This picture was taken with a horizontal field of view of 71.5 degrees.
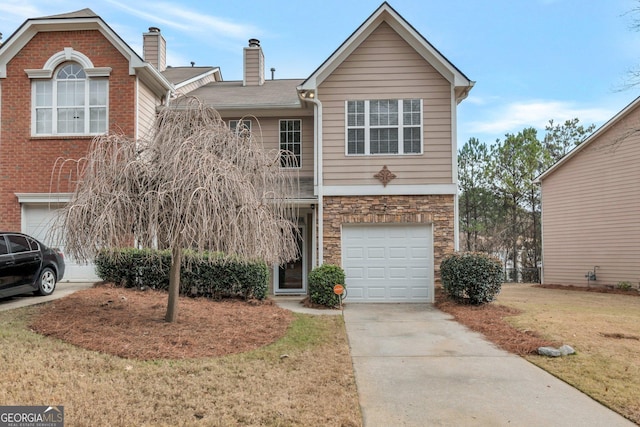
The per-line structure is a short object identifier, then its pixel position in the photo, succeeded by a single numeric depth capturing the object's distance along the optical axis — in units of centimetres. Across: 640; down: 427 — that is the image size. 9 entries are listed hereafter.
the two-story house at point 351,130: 1198
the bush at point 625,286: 1622
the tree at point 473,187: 3114
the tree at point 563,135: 2952
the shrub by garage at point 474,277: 1048
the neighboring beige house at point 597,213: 1636
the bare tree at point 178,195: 608
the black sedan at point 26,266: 850
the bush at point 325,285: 1096
